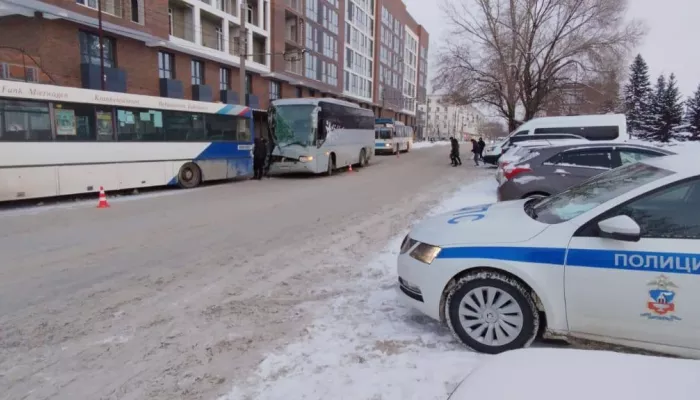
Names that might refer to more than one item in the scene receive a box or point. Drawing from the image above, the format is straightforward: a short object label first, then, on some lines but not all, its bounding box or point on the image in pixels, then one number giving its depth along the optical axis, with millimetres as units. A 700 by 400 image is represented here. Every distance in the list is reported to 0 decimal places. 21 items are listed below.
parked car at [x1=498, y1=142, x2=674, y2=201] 8453
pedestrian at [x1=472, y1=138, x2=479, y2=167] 28202
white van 19672
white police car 3193
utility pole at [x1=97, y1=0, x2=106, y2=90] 22225
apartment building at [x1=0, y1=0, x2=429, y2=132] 22406
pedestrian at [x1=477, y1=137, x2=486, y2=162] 28711
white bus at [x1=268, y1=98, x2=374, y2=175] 18766
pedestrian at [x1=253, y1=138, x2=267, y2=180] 18766
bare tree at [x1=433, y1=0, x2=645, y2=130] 29859
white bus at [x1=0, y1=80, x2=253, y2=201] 10703
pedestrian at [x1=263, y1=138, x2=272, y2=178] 19312
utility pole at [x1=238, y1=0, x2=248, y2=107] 22112
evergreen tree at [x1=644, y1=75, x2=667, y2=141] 49656
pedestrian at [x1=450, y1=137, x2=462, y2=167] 26797
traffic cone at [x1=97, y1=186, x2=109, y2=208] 11256
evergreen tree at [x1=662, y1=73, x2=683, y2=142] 48875
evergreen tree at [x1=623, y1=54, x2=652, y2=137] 51844
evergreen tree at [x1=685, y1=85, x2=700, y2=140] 46309
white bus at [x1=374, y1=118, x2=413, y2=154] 39562
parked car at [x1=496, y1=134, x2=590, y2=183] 11148
